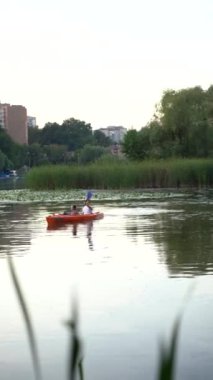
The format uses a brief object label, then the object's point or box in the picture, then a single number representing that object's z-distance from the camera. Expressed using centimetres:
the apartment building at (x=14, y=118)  14975
